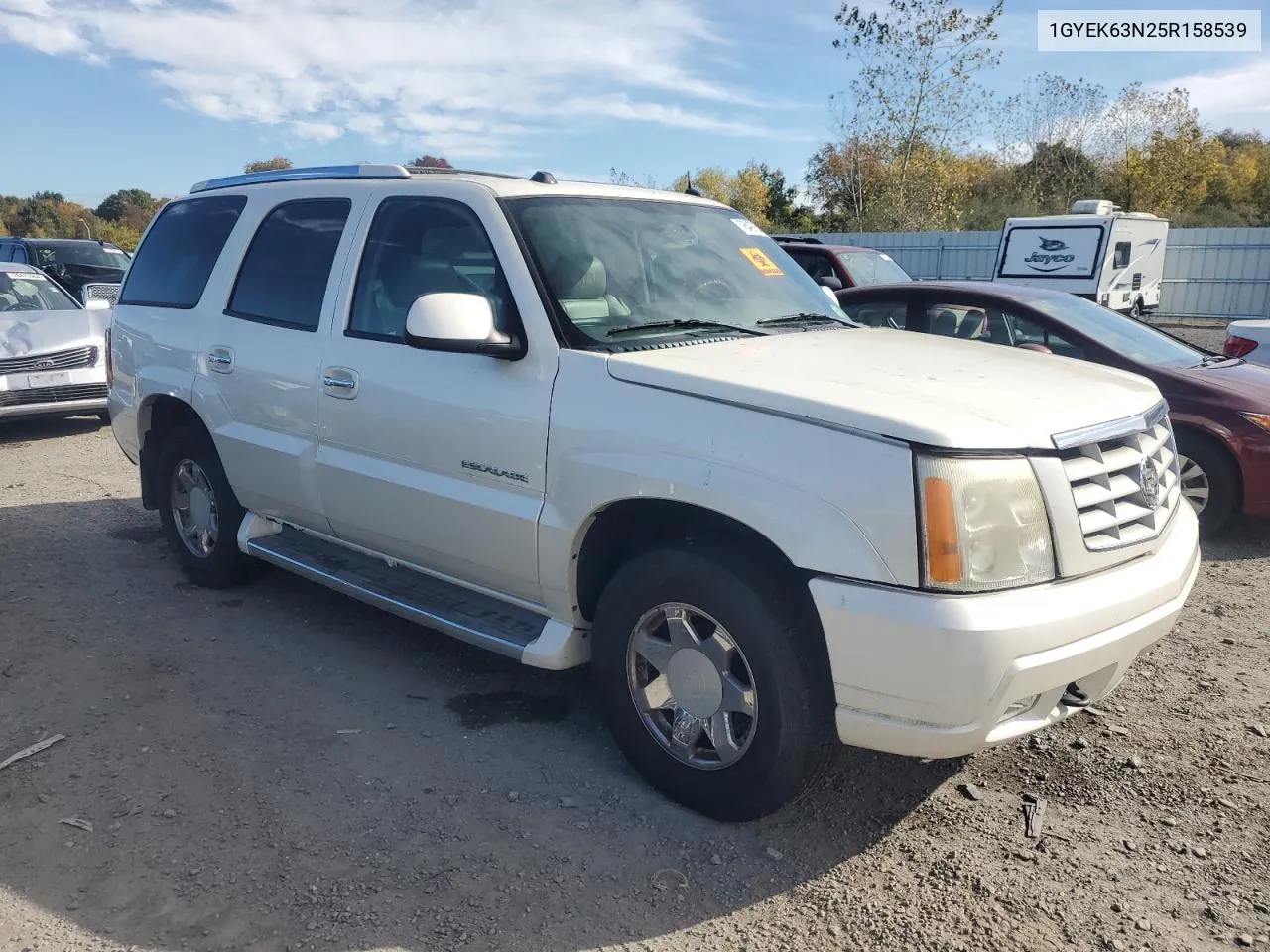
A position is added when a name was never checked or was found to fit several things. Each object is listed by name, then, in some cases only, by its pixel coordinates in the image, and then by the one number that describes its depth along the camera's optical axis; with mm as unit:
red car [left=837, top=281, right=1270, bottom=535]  5973
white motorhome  18281
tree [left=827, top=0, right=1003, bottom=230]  28719
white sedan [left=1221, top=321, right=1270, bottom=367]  8016
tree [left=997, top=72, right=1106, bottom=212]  36094
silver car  9359
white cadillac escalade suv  2609
